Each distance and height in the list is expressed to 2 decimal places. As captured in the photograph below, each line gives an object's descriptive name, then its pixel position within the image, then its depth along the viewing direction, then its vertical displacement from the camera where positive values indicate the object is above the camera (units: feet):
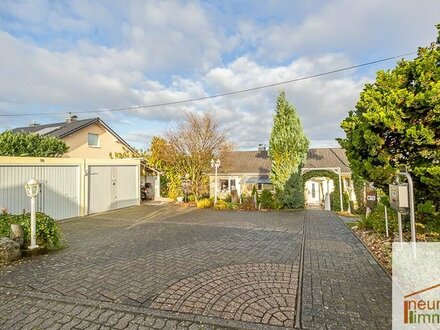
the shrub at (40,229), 18.40 -3.98
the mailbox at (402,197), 15.26 -1.61
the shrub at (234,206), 47.36 -6.33
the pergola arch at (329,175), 52.24 -0.58
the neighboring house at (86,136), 52.31 +8.92
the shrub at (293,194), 47.91 -4.13
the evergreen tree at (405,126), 18.15 +3.56
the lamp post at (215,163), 51.62 +2.26
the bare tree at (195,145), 54.44 +6.49
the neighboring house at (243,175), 68.21 -0.54
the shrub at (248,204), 47.59 -6.01
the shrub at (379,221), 24.04 -5.15
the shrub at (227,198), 58.52 -6.05
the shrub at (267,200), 48.34 -5.31
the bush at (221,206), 48.11 -6.25
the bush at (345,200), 52.37 -5.96
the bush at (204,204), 49.78 -6.02
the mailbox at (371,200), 31.14 -3.70
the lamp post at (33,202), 18.10 -1.89
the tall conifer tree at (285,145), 48.34 +5.36
